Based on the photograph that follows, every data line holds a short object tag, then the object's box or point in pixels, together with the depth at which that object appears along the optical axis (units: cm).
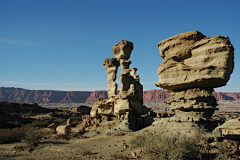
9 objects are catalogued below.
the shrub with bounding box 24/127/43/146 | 1177
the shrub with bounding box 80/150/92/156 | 891
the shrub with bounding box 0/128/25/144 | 1277
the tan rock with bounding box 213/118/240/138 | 1038
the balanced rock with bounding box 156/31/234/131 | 1028
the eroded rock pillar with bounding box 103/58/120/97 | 1966
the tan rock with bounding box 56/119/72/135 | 1596
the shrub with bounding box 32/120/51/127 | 2342
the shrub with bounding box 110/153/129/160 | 795
